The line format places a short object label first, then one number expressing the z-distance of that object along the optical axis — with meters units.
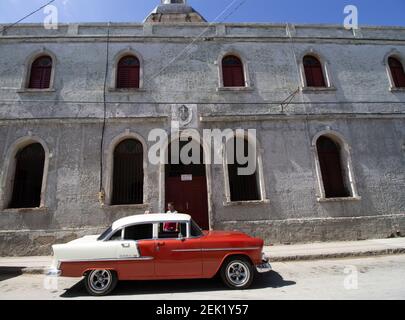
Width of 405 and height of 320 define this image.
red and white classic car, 4.70
